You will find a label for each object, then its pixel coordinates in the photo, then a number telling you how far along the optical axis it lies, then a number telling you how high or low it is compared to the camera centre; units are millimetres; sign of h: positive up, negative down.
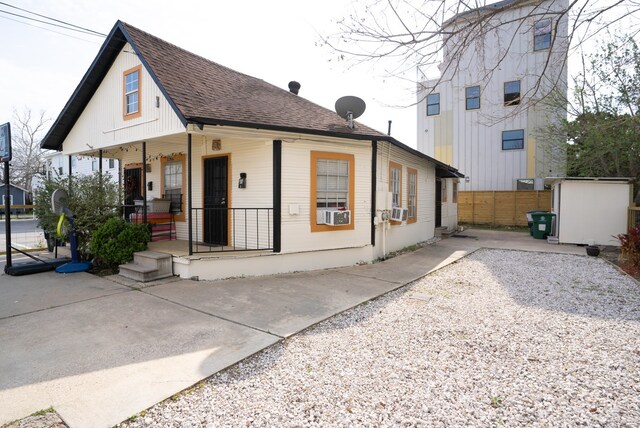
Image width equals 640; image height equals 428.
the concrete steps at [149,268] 6258 -1230
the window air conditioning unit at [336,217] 7434 -325
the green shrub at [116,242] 7047 -825
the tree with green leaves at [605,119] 12172 +3018
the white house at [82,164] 17828 +2496
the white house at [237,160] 6836 +974
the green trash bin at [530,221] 13625 -750
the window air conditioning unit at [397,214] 9134 -313
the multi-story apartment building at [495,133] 16562 +3723
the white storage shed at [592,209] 10711 -207
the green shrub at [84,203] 7531 -24
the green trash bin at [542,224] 12852 -805
